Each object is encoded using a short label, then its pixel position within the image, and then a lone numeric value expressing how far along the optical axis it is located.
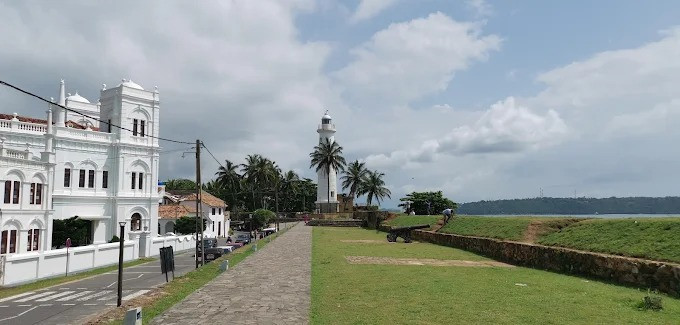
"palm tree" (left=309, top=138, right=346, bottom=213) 75.50
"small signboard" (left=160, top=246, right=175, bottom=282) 15.09
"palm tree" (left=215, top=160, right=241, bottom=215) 87.88
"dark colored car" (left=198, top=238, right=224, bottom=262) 31.27
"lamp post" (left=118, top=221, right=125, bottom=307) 11.04
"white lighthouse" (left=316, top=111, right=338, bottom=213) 76.75
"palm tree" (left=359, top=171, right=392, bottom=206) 84.38
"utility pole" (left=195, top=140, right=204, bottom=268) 28.79
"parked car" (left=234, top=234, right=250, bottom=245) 39.78
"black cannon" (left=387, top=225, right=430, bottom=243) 32.59
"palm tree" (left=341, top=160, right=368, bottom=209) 82.69
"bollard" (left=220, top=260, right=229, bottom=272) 16.52
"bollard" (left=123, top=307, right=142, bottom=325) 7.75
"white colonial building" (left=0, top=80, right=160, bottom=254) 31.70
